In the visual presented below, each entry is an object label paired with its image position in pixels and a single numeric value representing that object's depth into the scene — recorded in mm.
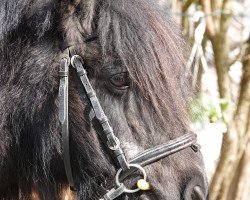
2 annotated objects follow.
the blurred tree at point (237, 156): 5720
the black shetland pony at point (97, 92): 3969
